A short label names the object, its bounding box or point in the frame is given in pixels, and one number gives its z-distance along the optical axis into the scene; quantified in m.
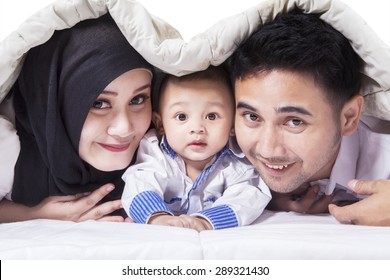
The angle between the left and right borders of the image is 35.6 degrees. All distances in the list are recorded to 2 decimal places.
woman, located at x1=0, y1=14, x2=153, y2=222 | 1.54
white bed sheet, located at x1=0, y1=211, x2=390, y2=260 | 1.26
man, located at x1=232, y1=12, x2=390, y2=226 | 1.48
